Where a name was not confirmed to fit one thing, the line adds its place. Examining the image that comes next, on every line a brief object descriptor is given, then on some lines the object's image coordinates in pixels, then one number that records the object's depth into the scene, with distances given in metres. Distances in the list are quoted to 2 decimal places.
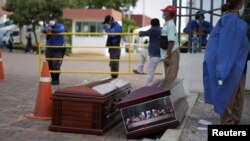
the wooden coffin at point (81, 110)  6.23
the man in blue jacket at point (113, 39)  11.76
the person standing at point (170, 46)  7.77
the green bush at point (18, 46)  42.53
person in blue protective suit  5.68
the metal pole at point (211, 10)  9.75
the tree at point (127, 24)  48.69
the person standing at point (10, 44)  38.66
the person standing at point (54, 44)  11.62
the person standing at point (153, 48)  9.34
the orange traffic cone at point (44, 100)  7.29
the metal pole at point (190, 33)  10.31
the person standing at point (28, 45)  37.33
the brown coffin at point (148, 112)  6.00
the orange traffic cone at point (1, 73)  12.53
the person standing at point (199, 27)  10.19
